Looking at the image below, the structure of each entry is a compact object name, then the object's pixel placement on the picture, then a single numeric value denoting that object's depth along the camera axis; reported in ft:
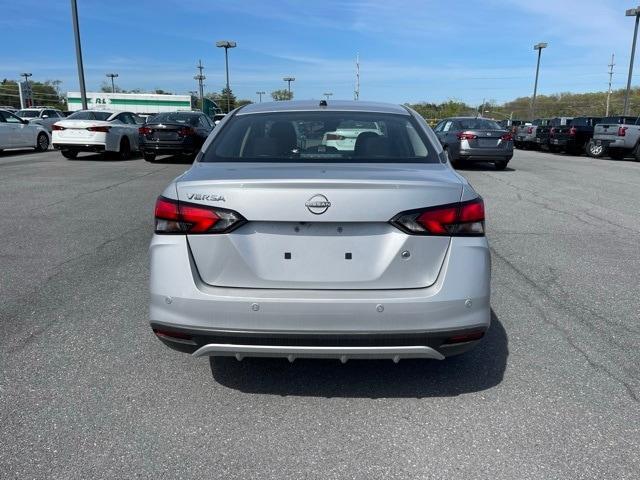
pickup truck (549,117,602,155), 81.52
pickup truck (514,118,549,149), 97.18
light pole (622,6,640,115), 104.57
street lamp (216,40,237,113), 165.49
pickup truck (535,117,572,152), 87.86
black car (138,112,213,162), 53.98
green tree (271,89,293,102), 275.94
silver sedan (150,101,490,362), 8.64
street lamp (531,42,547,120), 152.42
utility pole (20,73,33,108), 199.13
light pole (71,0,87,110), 75.68
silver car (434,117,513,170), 51.52
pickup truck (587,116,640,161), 70.33
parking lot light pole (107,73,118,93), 299.46
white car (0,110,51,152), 61.31
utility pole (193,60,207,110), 211.14
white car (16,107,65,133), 97.98
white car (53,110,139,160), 55.52
